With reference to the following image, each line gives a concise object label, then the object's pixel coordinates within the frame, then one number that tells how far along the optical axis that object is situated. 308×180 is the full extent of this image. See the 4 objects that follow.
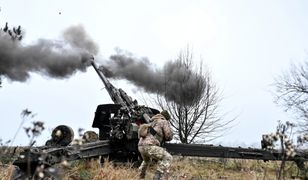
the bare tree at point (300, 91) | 26.57
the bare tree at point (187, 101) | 23.08
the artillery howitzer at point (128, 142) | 13.45
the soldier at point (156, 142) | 11.14
